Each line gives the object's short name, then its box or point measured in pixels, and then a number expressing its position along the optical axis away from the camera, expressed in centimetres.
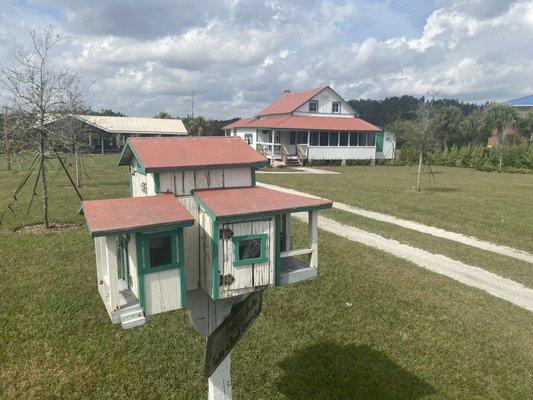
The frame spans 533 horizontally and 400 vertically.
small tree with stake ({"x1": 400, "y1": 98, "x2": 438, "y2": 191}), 2211
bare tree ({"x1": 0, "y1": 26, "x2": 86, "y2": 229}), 1109
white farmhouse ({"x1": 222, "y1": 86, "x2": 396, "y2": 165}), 3450
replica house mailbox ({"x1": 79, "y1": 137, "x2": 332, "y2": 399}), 269
